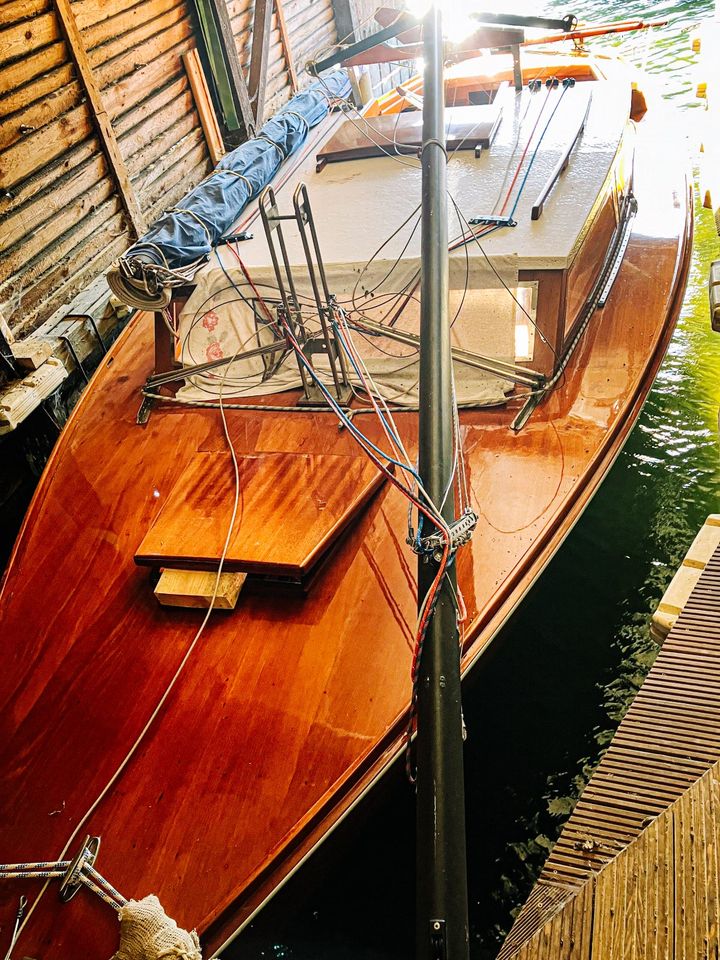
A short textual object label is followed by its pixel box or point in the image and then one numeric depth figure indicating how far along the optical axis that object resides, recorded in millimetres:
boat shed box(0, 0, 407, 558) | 5195
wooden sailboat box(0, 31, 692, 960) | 2385
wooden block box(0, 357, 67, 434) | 4586
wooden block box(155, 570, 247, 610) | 2912
